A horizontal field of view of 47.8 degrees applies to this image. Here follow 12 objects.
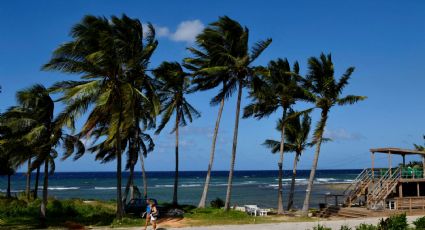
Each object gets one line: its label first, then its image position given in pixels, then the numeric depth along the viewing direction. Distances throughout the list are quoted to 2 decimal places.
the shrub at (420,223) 16.30
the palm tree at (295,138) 34.62
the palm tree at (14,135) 23.09
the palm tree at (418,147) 51.76
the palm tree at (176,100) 28.00
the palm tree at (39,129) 22.25
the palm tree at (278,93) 28.44
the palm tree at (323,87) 27.66
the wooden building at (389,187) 29.58
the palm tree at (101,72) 20.53
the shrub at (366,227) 14.61
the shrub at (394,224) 15.27
